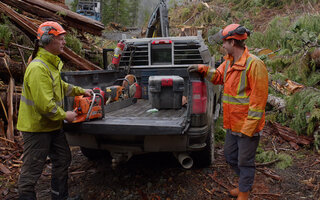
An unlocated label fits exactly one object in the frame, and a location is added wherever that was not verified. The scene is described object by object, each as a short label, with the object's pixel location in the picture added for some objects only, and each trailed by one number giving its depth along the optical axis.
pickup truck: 2.97
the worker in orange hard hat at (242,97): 2.70
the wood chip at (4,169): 3.95
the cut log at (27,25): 6.19
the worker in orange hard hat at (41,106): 2.67
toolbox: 4.18
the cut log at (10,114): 4.75
